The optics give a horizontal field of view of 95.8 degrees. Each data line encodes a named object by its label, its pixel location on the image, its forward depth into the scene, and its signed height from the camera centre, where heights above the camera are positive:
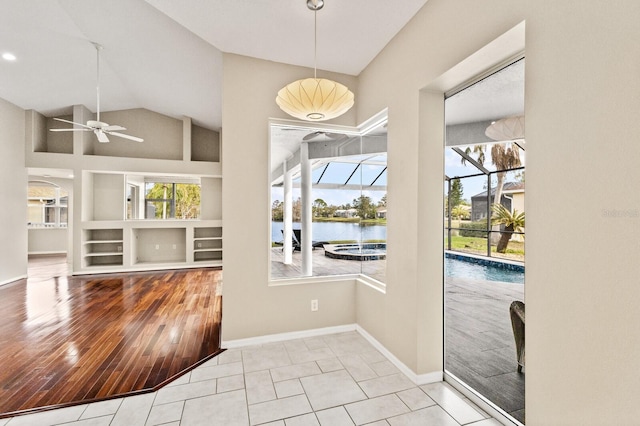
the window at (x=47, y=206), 9.09 +0.22
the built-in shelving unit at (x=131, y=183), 6.61 +0.78
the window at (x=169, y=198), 8.11 +0.44
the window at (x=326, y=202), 3.28 +0.15
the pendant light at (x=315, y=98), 2.13 +0.89
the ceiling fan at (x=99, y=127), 4.65 +1.44
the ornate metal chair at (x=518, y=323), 1.86 -0.71
